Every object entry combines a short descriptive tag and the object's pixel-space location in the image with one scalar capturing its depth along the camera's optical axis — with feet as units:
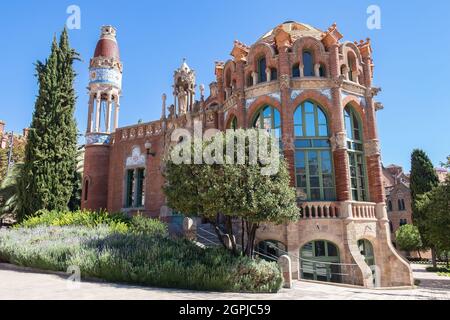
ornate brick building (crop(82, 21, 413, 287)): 50.62
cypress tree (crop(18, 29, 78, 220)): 64.08
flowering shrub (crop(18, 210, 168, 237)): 52.37
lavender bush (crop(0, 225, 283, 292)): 32.68
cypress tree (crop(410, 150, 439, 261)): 112.68
